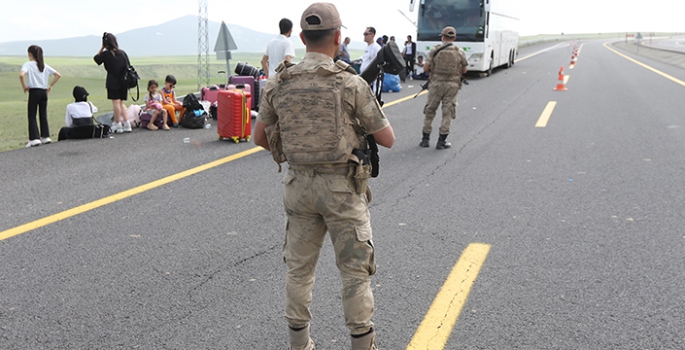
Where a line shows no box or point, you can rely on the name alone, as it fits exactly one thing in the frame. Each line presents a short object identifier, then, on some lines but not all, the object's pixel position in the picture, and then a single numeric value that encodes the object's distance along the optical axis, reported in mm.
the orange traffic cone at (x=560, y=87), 17266
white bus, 19984
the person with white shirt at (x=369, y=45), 14195
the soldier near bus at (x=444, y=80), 8469
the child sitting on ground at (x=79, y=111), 9508
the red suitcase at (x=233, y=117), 9328
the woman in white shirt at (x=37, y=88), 9242
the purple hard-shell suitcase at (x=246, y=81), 12719
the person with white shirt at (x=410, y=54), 21750
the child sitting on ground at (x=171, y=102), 10938
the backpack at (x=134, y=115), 10883
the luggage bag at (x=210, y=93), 12686
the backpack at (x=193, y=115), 10812
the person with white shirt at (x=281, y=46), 9594
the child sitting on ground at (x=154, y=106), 10648
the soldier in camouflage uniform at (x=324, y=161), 2617
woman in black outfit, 9836
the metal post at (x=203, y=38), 20034
